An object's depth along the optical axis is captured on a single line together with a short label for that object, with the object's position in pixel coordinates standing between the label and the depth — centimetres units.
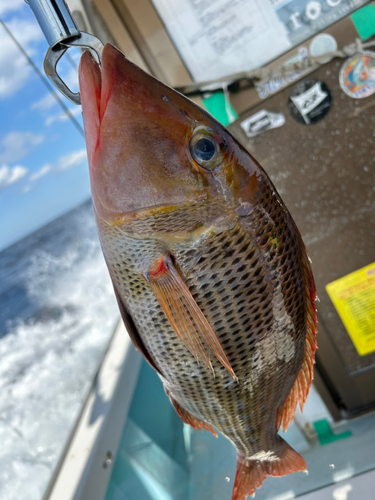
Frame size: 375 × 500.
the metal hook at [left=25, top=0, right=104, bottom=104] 47
